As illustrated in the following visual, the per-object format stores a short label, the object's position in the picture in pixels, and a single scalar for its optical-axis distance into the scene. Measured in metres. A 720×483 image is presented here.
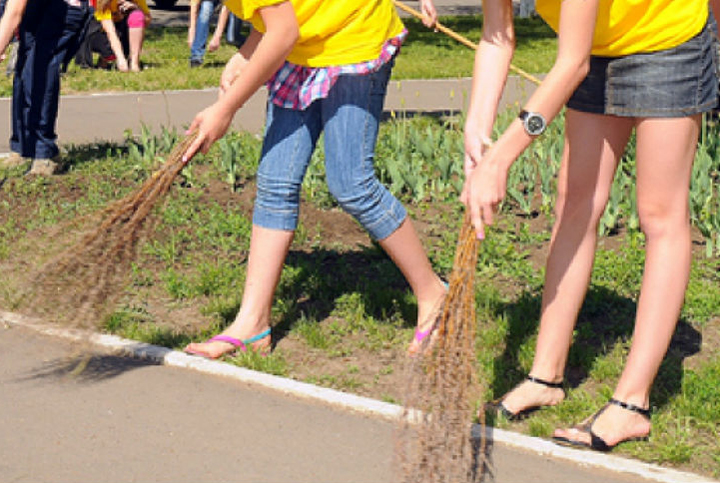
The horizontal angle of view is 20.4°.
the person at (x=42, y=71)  12.40
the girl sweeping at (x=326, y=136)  7.36
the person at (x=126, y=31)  22.44
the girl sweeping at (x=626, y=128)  6.23
